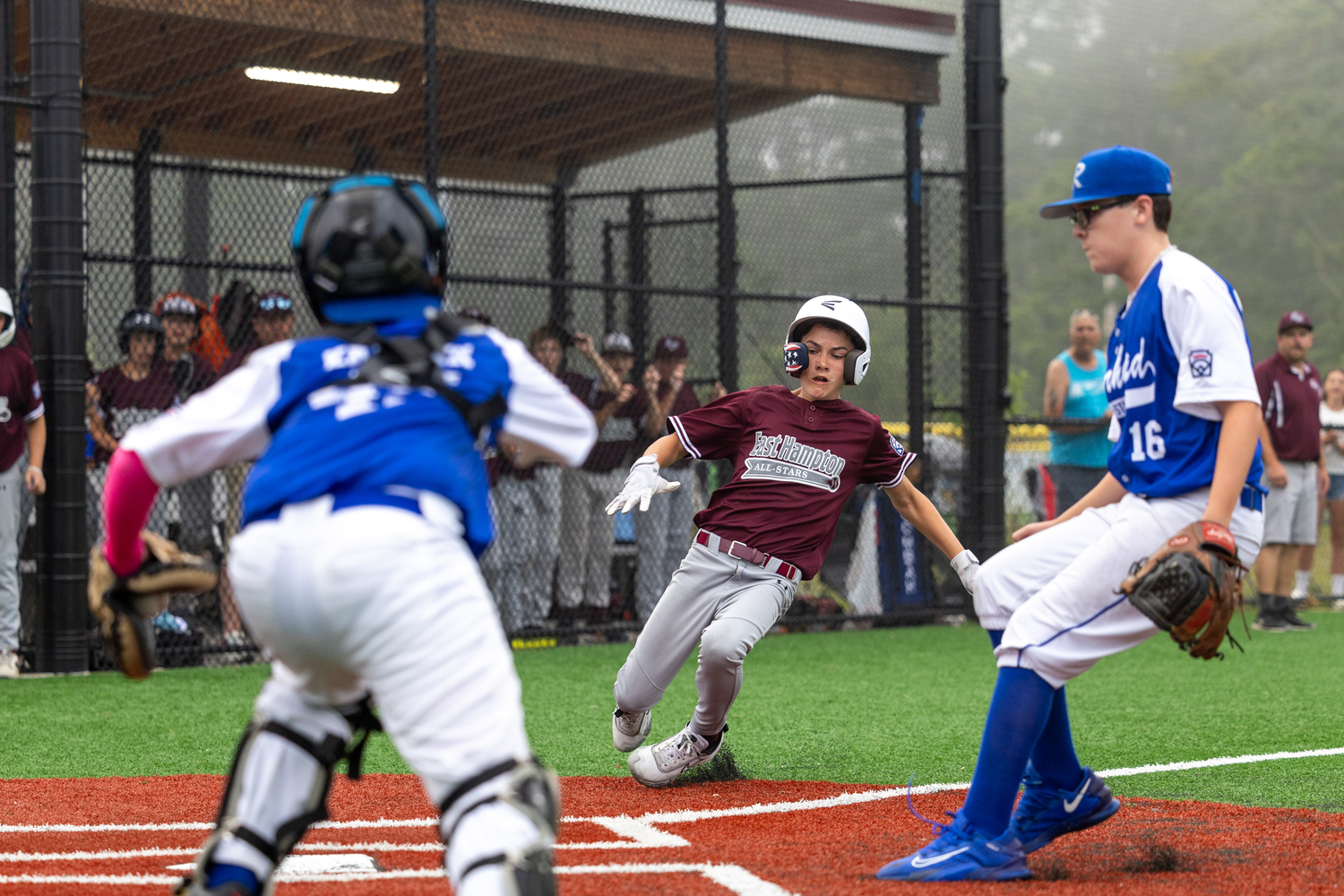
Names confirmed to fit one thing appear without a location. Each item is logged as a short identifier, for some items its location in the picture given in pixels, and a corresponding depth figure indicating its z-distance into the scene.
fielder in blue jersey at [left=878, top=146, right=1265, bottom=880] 7.24
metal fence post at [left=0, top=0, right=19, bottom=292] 16.97
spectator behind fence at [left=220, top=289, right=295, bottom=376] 18.22
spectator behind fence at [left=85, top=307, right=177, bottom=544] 17.80
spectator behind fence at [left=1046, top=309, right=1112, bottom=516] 21.91
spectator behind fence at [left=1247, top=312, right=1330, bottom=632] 21.59
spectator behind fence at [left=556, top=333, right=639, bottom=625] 20.37
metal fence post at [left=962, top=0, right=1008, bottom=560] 23.16
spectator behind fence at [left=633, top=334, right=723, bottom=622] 20.83
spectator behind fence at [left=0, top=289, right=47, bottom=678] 16.11
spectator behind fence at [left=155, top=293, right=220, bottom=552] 18.03
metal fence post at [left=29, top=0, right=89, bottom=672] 16.77
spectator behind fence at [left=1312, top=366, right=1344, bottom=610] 25.91
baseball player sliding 10.30
